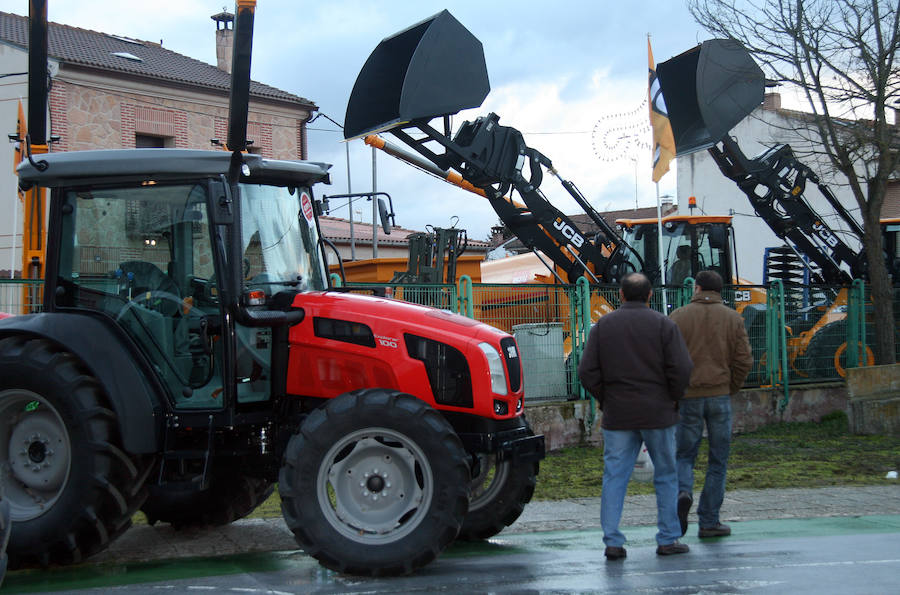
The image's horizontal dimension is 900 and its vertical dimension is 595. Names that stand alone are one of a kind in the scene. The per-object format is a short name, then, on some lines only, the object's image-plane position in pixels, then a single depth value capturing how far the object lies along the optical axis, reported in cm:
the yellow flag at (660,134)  1470
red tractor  596
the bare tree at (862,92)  1551
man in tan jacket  700
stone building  2859
